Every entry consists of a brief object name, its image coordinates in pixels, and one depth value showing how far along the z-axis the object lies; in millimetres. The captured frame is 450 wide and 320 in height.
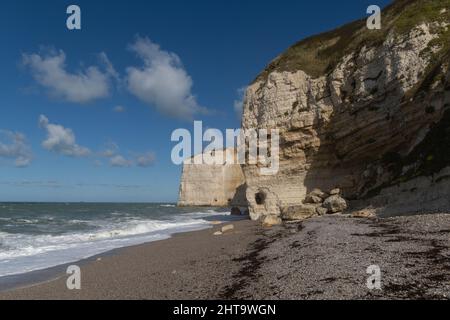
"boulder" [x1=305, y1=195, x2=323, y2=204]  29531
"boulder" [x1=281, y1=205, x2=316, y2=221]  26859
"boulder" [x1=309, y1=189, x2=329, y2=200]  29806
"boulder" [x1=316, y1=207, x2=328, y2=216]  26981
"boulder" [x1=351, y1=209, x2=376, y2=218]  21953
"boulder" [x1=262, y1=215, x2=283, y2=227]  25486
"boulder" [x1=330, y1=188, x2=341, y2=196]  29312
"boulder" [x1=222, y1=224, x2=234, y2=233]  25109
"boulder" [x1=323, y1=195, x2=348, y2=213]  26928
